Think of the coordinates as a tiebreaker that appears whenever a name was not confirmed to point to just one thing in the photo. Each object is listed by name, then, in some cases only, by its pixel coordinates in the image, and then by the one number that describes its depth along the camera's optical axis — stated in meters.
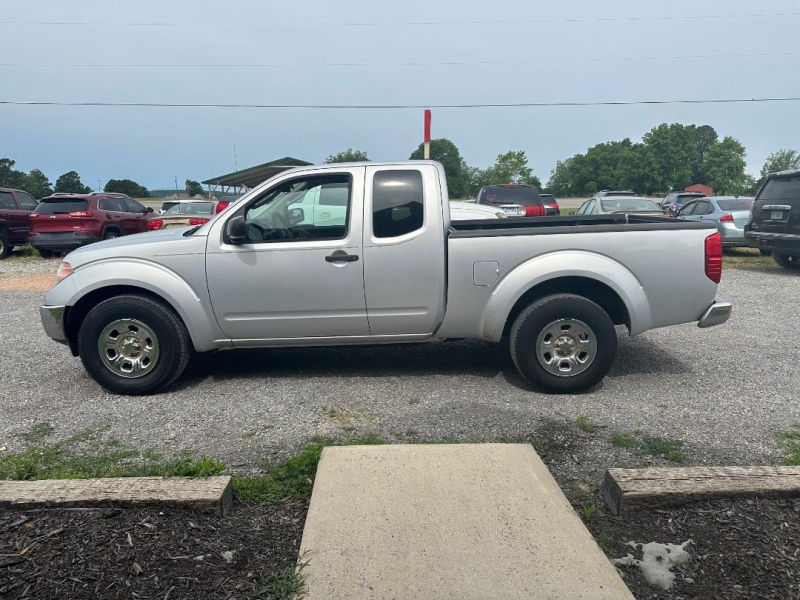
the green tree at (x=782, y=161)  93.62
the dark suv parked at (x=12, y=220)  15.59
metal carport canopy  16.73
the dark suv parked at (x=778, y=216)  11.20
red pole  14.83
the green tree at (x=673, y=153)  97.38
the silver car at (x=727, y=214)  13.99
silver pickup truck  4.87
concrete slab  2.58
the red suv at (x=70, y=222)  14.61
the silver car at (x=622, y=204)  15.87
